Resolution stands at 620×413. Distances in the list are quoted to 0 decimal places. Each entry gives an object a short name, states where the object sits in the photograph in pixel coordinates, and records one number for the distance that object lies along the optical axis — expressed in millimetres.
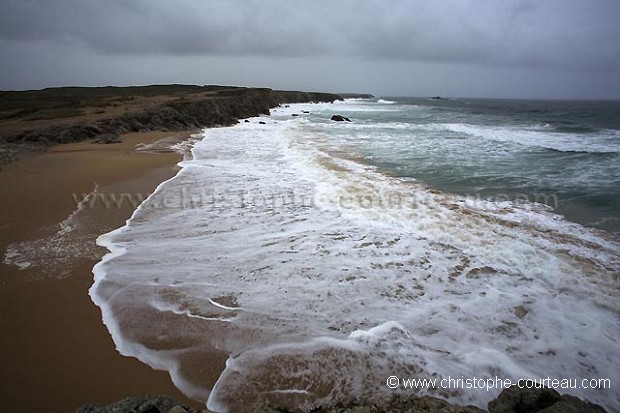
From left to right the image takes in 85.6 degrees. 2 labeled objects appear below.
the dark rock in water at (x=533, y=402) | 2595
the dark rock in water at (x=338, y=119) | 37594
